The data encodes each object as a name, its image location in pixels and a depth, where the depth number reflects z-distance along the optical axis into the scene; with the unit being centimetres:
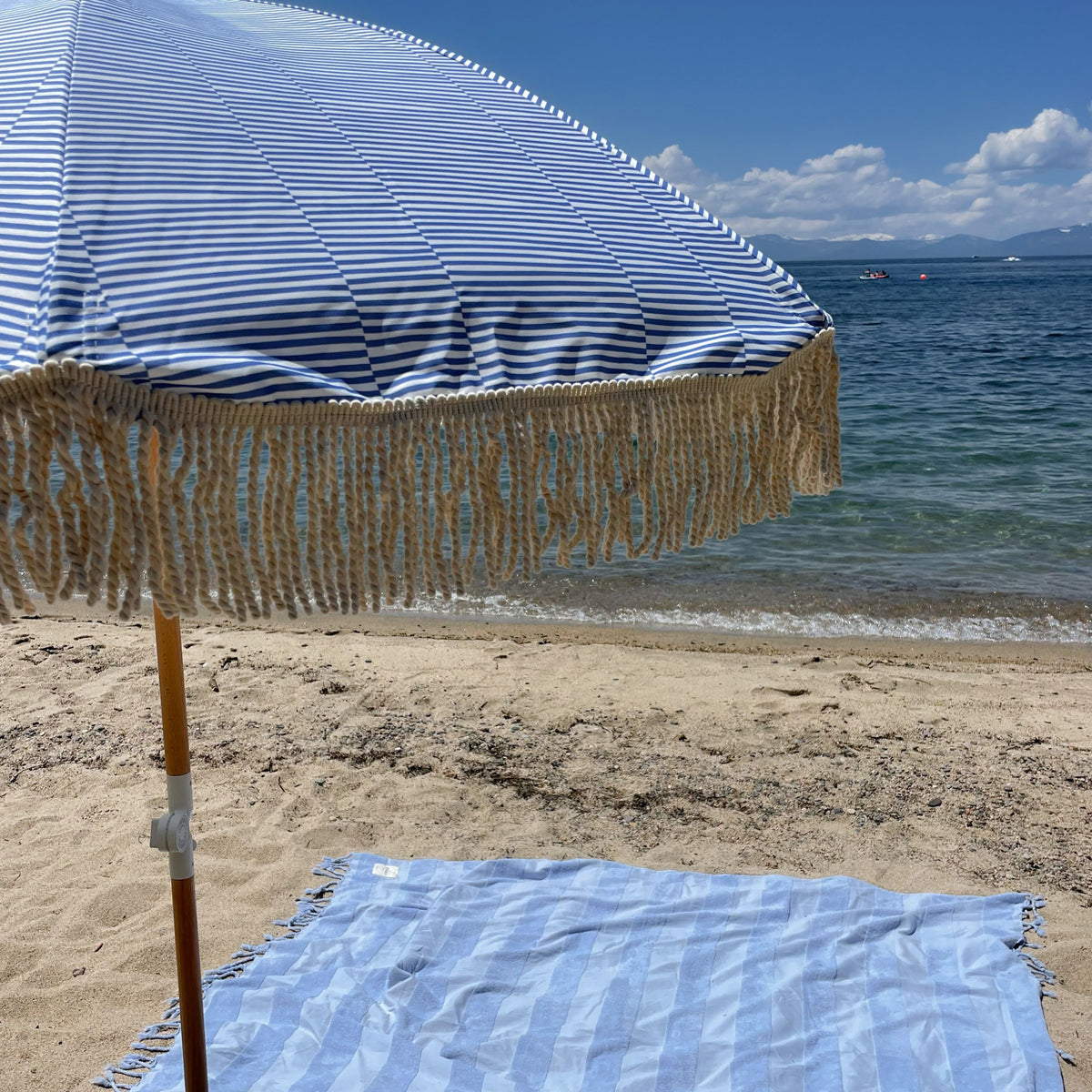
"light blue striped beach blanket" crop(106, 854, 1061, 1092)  245
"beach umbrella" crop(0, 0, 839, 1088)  120
